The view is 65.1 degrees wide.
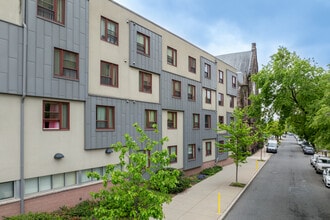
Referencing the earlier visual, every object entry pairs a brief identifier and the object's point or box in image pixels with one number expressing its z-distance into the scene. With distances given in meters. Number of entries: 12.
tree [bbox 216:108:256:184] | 22.33
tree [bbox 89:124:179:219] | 8.24
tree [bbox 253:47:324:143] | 19.00
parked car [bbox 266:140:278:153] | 52.43
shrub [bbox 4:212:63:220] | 10.84
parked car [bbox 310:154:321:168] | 32.11
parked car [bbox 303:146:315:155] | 51.19
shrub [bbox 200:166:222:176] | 26.67
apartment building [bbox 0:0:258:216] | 11.77
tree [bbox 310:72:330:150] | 11.73
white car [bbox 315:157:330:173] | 28.47
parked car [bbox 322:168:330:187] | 21.94
